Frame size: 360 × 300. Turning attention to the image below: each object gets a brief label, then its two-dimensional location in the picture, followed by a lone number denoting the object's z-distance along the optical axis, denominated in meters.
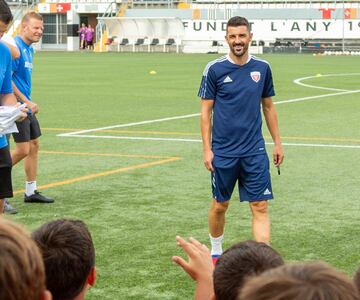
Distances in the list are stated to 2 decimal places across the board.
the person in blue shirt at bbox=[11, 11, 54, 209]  9.94
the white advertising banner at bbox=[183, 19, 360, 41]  59.27
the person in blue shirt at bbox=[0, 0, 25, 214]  7.62
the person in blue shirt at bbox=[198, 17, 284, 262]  7.62
